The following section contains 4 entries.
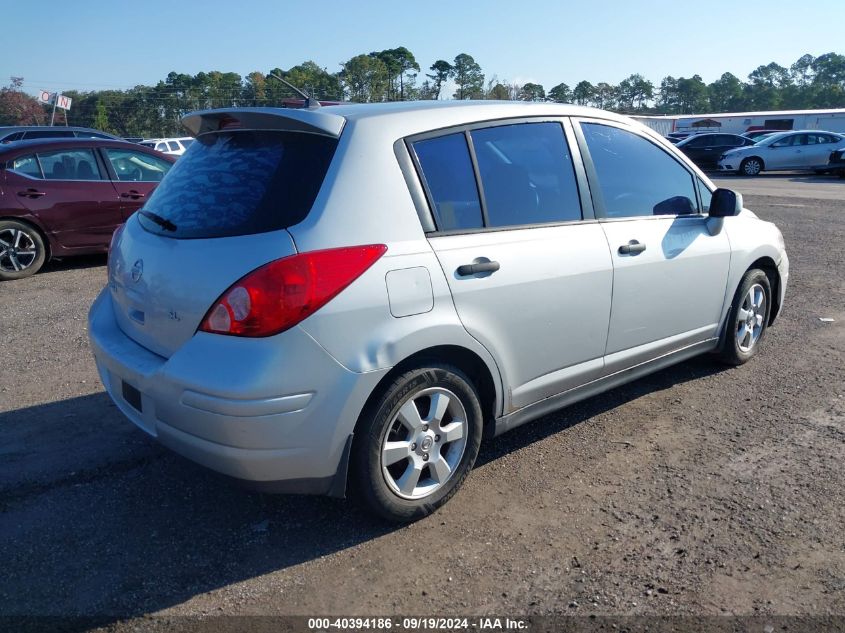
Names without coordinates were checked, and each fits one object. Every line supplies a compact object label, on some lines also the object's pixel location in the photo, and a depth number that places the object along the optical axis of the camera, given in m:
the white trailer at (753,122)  47.22
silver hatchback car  2.78
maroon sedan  8.23
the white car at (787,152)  25.78
